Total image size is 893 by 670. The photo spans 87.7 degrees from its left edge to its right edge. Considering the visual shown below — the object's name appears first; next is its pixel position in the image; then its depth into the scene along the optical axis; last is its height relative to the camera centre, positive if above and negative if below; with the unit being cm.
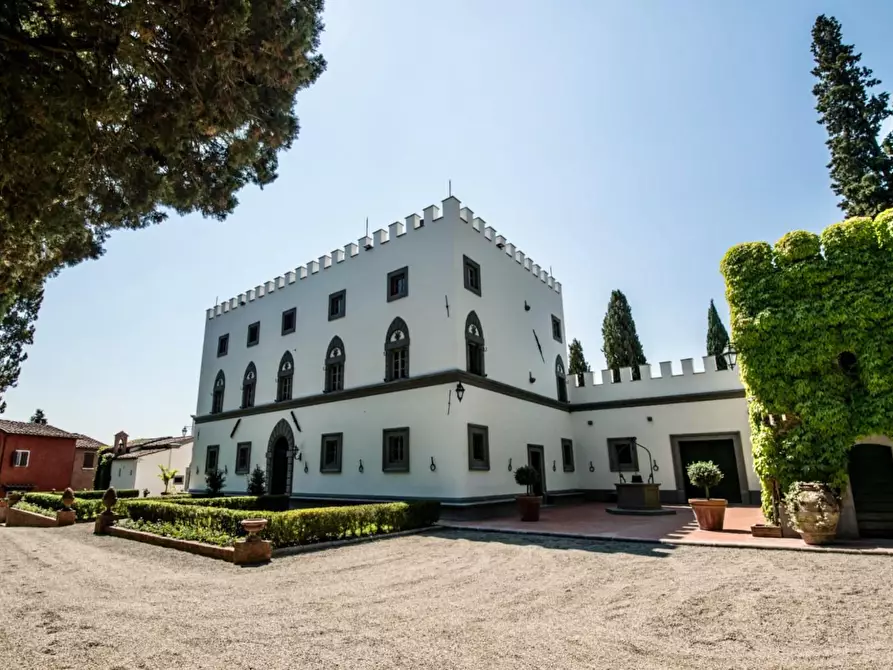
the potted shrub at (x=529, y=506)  1349 -148
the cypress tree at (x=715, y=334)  2789 +687
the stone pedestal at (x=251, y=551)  821 -159
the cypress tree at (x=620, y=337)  2686 +657
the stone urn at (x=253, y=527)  837 -119
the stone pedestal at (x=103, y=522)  1238 -156
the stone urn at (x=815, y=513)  873 -119
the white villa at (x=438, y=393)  1507 +234
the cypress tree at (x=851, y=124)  1586 +1127
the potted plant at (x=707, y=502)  1075 -117
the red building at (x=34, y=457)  2852 +39
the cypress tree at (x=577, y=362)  3031 +580
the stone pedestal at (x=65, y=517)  1445 -166
